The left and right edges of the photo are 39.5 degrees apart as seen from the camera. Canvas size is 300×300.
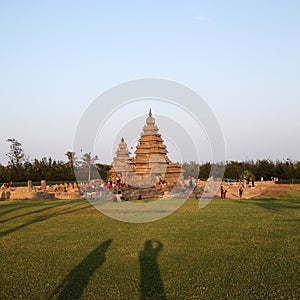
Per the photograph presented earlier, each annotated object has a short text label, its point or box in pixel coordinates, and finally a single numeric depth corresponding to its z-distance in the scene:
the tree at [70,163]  57.91
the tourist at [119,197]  25.07
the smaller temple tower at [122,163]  52.59
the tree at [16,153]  61.01
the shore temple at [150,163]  48.56
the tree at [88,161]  68.26
